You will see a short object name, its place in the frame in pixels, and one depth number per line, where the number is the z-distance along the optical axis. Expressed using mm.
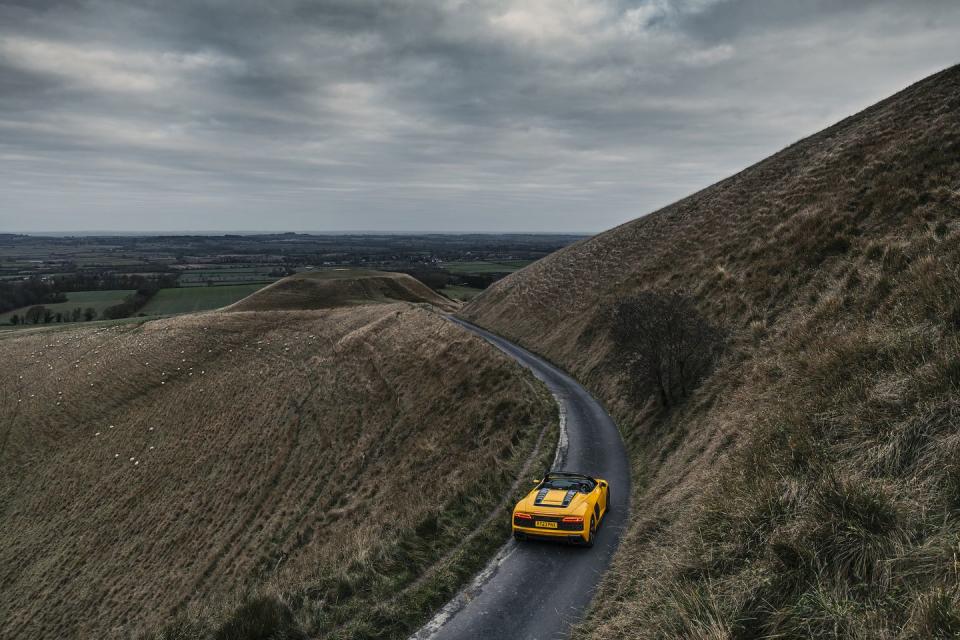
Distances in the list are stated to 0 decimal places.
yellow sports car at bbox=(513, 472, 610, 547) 10133
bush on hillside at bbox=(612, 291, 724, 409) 17953
